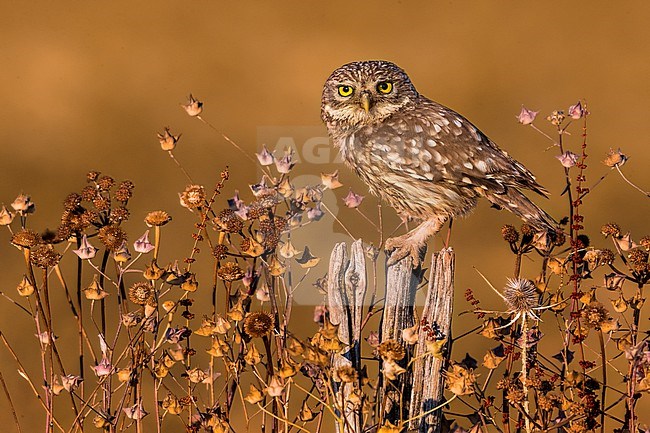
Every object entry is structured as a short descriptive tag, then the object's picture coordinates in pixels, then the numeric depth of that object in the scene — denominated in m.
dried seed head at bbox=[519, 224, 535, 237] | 6.62
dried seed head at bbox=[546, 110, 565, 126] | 6.67
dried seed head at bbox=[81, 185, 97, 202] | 6.30
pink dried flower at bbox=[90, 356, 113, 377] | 6.37
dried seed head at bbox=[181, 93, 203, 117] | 6.67
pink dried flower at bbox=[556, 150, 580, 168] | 6.54
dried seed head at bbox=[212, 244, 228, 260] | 6.08
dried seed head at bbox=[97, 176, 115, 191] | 6.32
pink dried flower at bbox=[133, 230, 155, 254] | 6.47
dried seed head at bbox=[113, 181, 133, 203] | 6.24
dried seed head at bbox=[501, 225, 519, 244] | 6.50
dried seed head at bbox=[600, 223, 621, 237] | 6.29
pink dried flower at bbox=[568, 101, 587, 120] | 6.54
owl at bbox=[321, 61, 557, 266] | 8.26
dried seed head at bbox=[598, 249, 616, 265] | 6.23
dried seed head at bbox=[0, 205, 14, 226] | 6.22
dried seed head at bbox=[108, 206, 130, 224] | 6.25
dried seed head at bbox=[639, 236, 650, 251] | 6.17
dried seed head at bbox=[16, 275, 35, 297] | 6.25
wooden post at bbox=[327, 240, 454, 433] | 6.79
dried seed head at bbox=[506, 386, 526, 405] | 6.15
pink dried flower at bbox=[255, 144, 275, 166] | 6.52
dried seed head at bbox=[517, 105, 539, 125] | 6.84
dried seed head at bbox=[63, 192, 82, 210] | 6.27
